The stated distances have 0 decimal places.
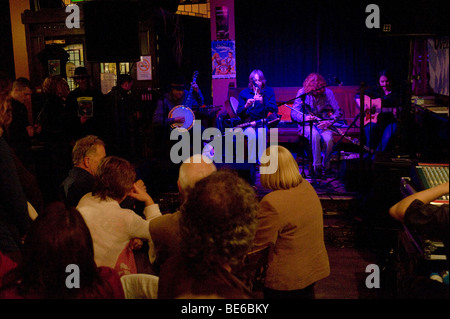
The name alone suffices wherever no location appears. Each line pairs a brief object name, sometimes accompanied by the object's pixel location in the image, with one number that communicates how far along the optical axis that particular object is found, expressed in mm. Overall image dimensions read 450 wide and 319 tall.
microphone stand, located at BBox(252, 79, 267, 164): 6573
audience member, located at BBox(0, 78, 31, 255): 2492
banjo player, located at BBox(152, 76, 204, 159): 6328
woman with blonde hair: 2447
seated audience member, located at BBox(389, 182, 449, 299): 1890
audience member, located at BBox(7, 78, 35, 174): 4992
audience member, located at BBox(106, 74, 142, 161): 6043
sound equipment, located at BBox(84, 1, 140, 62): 5462
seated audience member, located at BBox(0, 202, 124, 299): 1585
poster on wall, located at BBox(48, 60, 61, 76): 8133
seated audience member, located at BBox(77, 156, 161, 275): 2350
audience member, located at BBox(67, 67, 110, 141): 5668
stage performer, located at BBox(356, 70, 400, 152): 6348
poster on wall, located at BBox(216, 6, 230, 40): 9127
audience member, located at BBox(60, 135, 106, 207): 3260
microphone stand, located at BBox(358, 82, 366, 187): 4672
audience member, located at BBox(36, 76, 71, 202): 5539
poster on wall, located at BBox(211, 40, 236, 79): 9211
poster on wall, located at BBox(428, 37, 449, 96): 3194
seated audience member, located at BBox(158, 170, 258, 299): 1517
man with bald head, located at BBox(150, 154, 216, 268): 2154
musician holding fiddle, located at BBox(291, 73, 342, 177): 6070
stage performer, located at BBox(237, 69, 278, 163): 6539
